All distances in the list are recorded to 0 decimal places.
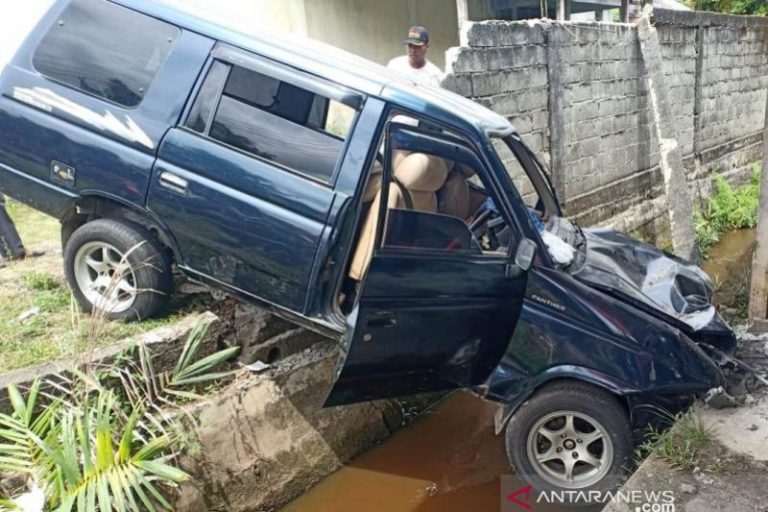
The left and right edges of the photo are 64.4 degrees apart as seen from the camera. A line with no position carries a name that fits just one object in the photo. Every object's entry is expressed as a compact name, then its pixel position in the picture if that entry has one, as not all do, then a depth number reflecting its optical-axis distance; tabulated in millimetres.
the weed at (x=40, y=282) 4504
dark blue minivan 3275
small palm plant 2850
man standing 5536
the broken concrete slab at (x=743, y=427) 3291
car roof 3314
